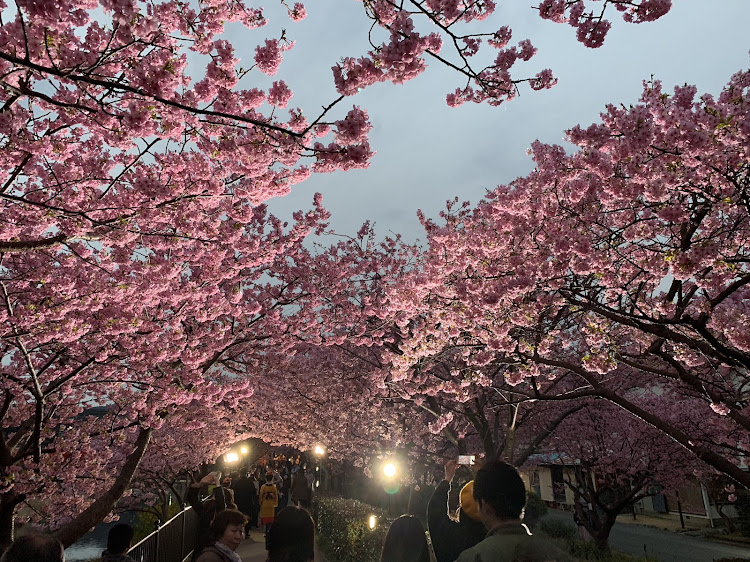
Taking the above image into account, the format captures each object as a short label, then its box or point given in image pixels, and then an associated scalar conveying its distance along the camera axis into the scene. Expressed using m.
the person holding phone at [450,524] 4.50
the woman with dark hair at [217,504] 7.85
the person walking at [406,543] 4.72
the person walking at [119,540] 4.06
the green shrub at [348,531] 10.89
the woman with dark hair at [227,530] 3.66
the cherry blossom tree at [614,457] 15.35
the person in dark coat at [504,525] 2.36
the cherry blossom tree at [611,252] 5.58
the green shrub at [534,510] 20.16
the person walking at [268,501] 14.53
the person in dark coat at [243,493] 15.73
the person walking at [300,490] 15.43
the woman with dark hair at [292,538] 4.88
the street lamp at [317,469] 22.06
